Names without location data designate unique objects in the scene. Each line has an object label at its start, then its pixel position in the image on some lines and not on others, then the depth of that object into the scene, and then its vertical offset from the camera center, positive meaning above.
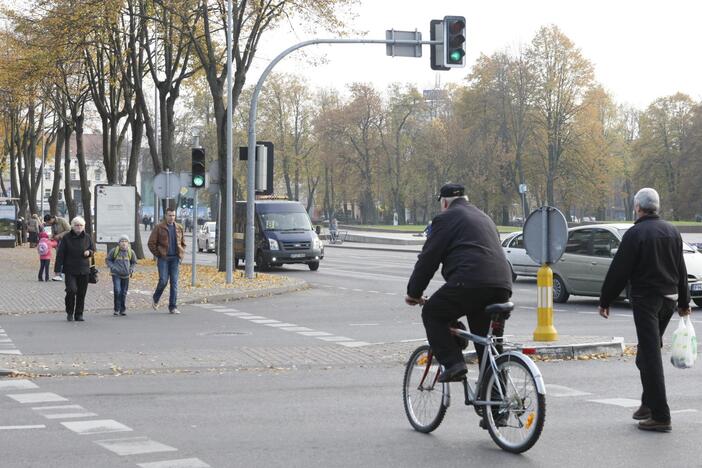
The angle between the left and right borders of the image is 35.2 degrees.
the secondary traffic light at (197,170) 24.33 +1.01
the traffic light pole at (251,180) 24.83 +0.86
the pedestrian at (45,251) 27.94 -0.91
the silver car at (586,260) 21.14 -0.85
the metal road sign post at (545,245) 12.76 -0.34
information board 30.44 +0.13
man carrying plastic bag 7.74 -0.50
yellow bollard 12.80 -1.05
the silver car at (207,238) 56.28 -1.14
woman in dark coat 18.06 -0.81
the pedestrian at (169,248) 19.72 -0.59
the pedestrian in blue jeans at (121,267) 18.83 -0.87
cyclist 7.12 -0.39
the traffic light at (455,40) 20.89 +3.34
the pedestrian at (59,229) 27.78 -0.34
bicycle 6.73 -1.15
